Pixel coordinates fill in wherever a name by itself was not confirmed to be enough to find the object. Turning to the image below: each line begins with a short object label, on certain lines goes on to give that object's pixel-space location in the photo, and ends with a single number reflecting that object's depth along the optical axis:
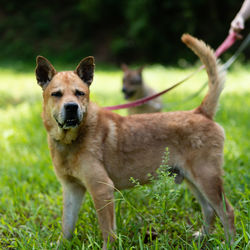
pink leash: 4.08
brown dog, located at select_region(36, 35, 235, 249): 2.99
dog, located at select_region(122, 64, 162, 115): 7.63
